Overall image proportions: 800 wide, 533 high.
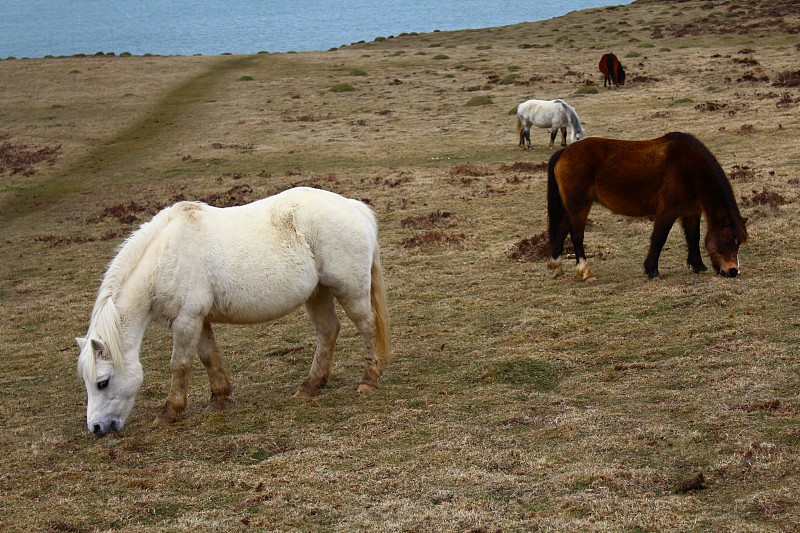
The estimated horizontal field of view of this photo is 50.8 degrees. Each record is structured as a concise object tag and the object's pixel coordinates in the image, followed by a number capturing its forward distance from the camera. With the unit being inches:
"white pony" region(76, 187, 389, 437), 285.4
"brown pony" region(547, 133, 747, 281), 414.0
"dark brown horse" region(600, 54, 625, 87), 1300.4
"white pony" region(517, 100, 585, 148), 958.4
